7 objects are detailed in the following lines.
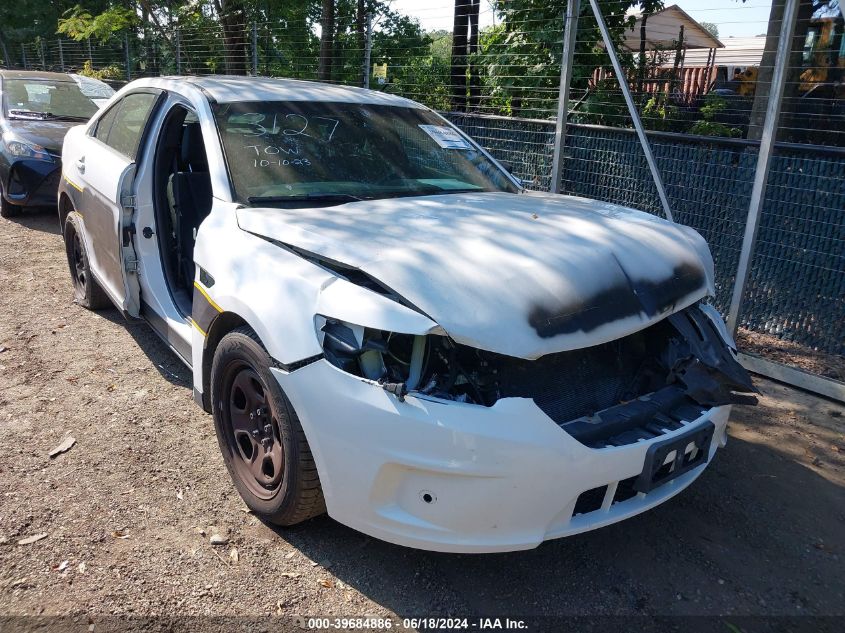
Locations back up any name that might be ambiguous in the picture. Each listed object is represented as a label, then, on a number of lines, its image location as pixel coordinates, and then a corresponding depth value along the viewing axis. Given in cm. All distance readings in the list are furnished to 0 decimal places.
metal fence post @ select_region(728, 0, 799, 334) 482
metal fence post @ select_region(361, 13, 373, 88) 904
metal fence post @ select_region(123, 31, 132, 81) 1660
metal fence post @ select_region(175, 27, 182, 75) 1422
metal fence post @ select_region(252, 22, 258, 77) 1140
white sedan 244
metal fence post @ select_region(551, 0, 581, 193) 620
